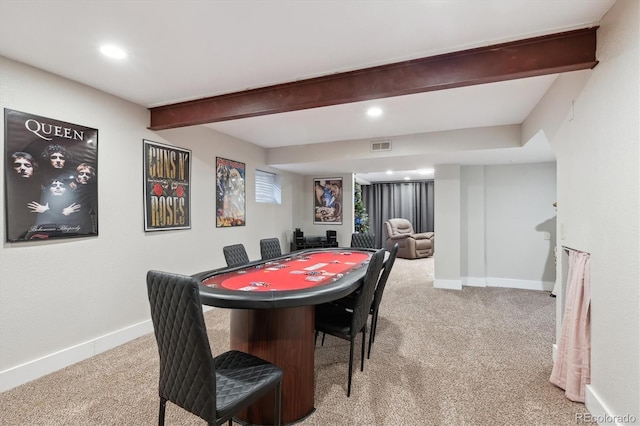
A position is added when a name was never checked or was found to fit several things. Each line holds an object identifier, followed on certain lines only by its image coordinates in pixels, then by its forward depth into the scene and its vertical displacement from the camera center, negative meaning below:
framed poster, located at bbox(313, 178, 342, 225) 6.66 +0.21
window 5.40 +0.43
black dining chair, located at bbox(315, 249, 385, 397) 2.22 -0.82
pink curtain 2.07 -0.88
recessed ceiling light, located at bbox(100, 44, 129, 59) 2.16 +1.15
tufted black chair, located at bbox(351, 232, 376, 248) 4.82 -0.47
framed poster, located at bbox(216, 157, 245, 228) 4.40 +0.28
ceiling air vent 4.63 +0.97
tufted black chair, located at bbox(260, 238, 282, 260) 3.88 -0.47
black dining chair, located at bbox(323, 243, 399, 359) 2.82 -0.82
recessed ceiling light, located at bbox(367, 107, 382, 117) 3.45 +1.11
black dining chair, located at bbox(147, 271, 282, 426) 1.32 -0.68
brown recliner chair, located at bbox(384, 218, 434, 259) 8.01 -0.77
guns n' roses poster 3.39 +0.29
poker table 1.72 -0.72
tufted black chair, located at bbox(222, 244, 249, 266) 3.24 -0.46
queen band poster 2.35 +0.29
